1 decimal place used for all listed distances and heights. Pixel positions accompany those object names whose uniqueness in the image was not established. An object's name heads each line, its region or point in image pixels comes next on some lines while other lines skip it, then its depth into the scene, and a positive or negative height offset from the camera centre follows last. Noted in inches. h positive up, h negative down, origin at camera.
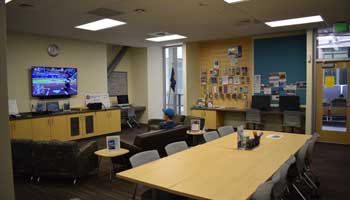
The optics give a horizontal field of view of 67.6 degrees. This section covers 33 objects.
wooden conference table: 83.2 -31.7
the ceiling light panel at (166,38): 287.6 +58.5
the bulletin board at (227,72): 315.7 +21.1
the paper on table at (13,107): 248.4 -15.2
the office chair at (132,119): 354.0 -42.3
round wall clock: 282.5 +44.3
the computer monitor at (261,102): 290.4 -15.6
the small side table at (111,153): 161.6 -39.8
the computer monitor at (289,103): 272.5 -16.0
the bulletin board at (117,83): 364.8 +9.6
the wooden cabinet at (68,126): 240.2 -36.8
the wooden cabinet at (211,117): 317.1 -35.5
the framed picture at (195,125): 217.6 -30.2
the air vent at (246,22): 214.8 +56.2
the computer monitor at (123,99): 364.0 -13.3
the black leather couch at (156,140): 174.9 -36.5
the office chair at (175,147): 131.5 -30.4
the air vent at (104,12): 179.2 +54.9
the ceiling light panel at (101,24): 213.9 +56.4
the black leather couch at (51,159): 161.5 -43.0
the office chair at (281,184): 86.3 -32.6
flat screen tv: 268.8 +10.0
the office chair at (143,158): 111.7 -30.5
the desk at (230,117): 297.7 -34.4
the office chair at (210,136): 164.2 -30.5
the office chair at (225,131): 186.7 -30.8
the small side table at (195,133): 212.2 -35.8
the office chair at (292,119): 259.8 -31.2
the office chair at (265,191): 77.2 -31.1
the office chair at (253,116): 283.0 -30.9
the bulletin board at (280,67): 278.2 +23.6
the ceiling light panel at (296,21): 210.8 +56.5
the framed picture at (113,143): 169.6 -34.6
